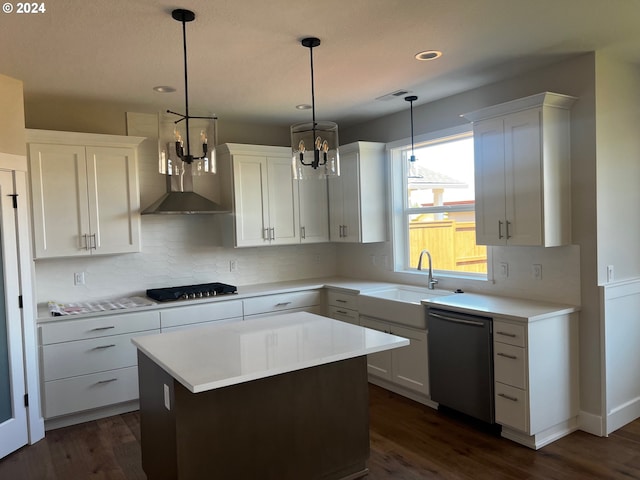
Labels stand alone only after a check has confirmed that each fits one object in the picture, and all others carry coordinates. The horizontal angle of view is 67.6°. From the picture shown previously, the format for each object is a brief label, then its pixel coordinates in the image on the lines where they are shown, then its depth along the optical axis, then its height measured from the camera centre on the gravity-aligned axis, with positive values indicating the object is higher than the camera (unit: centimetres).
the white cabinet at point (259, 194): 457 +33
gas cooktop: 410 -55
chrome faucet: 434 -51
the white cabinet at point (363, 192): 473 +32
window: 412 +16
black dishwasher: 328 -102
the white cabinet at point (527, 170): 319 +34
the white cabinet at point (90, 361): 358 -99
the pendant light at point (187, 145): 226 +40
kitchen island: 223 -90
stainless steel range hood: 397 +22
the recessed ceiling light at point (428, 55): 301 +107
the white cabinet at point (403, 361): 380 -117
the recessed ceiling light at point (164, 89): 359 +108
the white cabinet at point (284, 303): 443 -74
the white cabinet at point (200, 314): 400 -74
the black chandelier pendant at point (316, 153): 257 +39
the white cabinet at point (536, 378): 306 -106
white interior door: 323 -70
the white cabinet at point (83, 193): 370 +33
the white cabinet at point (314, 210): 502 +16
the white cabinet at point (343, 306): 452 -79
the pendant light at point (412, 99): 409 +107
